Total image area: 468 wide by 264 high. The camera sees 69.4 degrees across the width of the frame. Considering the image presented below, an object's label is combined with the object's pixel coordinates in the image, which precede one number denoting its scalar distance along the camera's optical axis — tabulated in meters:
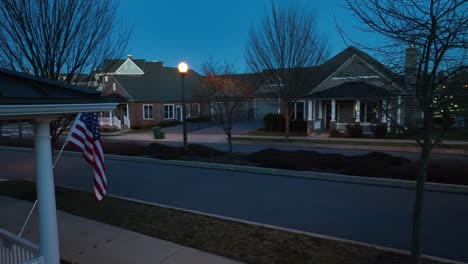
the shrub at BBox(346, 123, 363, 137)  23.45
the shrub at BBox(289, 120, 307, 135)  25.97
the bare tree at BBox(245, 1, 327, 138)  21.25
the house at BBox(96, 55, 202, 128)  37.19
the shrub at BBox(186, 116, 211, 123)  37.27
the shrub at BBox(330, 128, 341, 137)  24.12
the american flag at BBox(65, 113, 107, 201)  5.77
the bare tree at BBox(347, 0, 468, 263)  4.09
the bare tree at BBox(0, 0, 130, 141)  7.96
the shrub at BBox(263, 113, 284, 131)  28.28
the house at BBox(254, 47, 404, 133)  23.37
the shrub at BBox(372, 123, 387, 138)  22.25
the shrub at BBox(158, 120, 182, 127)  36.94
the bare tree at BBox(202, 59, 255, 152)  15.23
